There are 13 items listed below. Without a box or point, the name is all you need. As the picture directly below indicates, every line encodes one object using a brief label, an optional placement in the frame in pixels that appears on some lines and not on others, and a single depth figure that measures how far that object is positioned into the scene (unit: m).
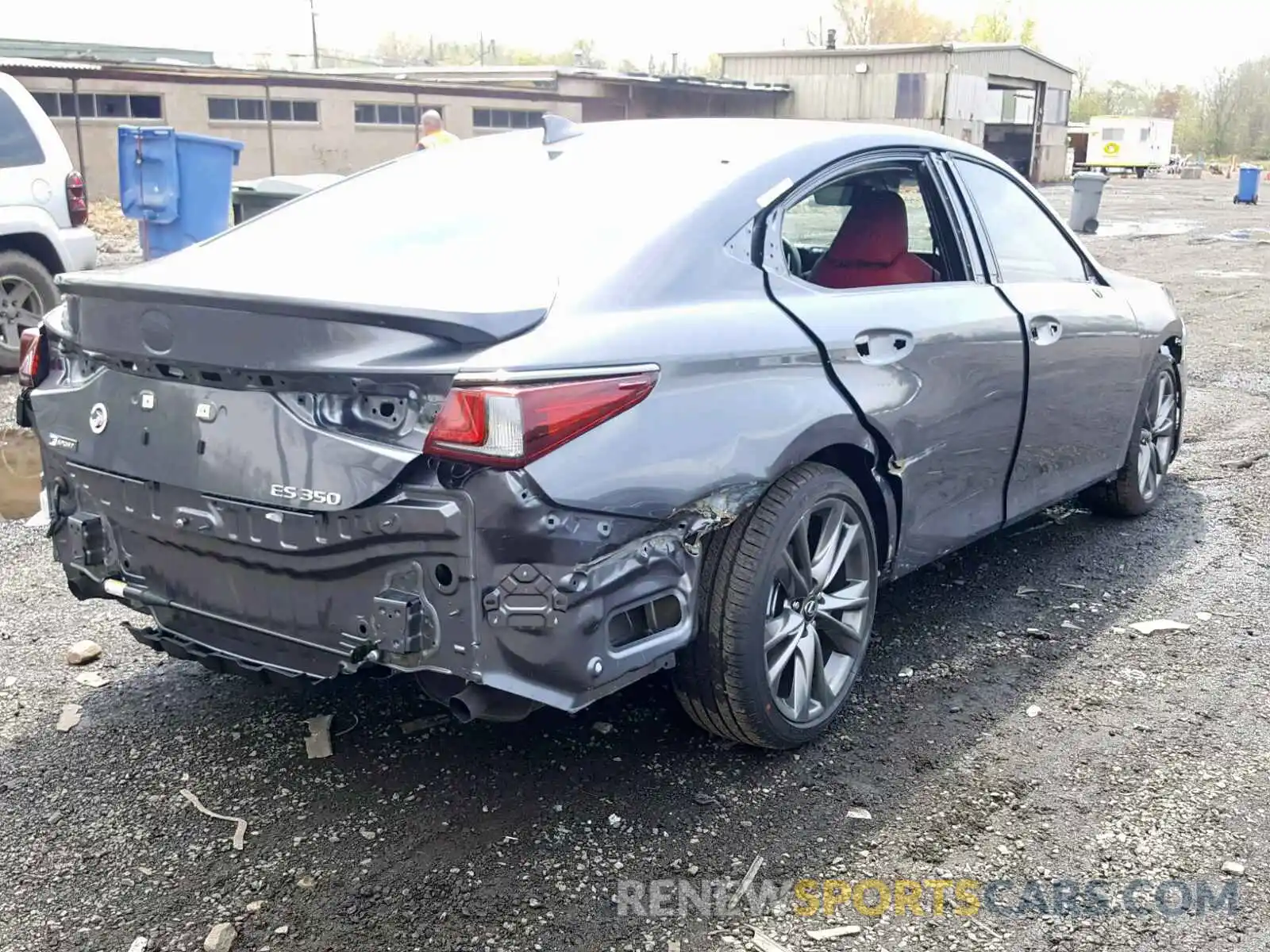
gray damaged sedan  2.64
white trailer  57.53
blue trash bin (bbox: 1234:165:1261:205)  33.16
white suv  8.24
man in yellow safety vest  11.94
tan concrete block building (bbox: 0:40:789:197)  28.22
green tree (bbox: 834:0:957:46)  79.75
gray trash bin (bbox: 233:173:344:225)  13.32
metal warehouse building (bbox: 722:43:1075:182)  40.47
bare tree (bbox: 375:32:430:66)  121.62
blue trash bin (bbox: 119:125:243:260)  13.75
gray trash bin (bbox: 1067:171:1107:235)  21.70
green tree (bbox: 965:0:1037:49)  80.50
